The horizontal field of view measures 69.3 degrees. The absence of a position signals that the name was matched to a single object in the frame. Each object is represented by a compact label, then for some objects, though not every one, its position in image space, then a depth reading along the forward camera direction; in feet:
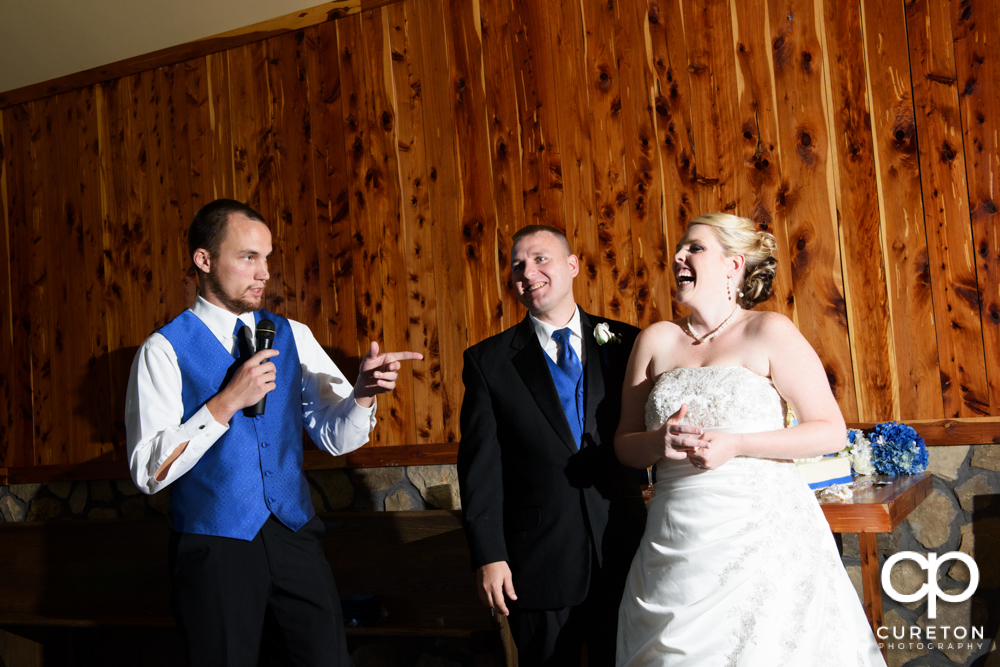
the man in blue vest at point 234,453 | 6.73
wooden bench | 10.38
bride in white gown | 5.65
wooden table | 6.84
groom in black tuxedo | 6.40
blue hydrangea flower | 8.35
